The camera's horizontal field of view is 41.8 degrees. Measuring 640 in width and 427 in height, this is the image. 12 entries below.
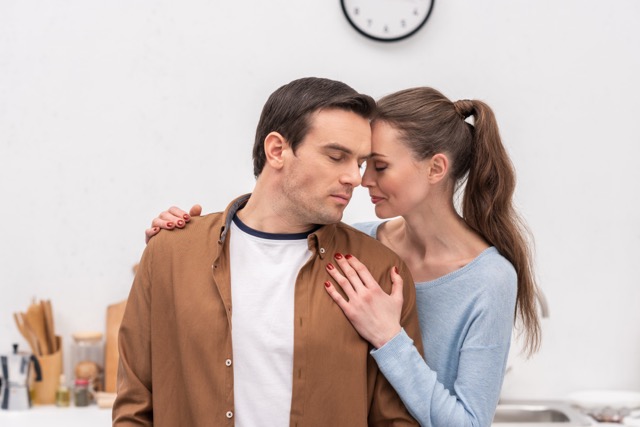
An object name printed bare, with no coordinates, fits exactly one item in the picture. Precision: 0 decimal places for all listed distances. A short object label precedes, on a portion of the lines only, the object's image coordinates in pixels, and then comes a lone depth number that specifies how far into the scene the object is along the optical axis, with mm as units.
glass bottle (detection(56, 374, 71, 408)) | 2725
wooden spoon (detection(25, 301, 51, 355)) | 2752
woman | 1548
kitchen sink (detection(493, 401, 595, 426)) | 2734
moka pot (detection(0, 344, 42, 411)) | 2686
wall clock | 2846
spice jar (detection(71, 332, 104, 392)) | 2764
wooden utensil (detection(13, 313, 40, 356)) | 2777
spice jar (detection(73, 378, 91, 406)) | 2709
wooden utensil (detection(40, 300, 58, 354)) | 2768
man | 1509
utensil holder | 2754
